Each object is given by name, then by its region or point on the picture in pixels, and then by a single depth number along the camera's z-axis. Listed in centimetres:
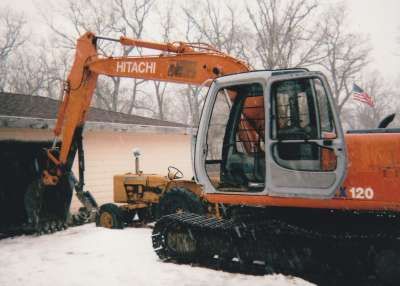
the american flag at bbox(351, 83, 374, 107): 1111
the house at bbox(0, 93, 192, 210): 1062
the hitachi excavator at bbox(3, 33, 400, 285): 498
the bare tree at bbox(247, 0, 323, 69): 3419
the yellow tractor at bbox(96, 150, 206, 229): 1010
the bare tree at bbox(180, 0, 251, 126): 3791
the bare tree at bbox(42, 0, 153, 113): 4039
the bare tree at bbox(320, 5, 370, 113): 4009
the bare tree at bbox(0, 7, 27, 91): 4425
